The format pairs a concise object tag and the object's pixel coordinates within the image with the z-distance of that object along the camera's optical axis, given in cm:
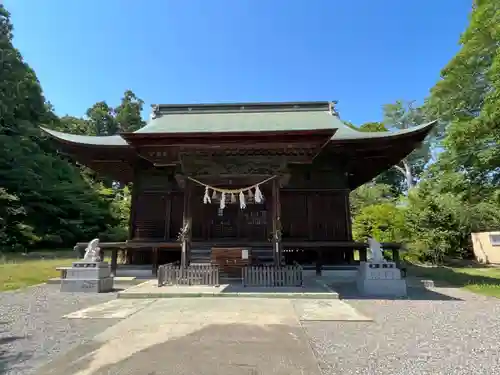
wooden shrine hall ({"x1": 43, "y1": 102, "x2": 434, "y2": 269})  974
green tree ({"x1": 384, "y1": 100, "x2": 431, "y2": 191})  4106
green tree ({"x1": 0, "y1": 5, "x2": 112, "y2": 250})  2264
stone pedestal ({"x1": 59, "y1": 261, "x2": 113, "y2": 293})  867
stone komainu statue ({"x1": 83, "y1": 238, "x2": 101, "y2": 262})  898
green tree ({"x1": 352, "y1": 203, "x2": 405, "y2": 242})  2030
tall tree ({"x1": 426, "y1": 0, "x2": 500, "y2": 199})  1023
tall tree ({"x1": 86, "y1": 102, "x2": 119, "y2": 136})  4834
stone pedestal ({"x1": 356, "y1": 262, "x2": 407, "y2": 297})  802
